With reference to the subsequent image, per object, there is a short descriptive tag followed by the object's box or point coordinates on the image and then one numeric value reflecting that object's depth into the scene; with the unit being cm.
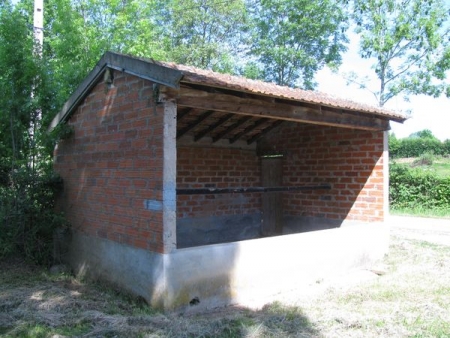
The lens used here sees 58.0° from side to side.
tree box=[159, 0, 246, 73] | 2205
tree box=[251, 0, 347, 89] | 2227
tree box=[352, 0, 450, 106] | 1695
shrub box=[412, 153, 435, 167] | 2859
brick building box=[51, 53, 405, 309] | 491
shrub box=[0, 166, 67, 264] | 636
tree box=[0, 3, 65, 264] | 643
